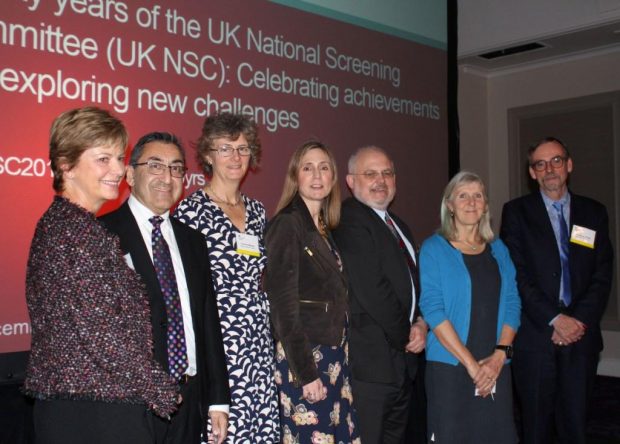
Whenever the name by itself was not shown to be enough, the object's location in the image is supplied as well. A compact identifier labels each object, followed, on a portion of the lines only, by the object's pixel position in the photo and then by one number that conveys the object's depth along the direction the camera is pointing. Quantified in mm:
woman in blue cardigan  3031
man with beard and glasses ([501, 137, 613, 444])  3438
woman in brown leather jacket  2652
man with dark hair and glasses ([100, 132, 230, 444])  2104
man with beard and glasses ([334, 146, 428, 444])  2973
